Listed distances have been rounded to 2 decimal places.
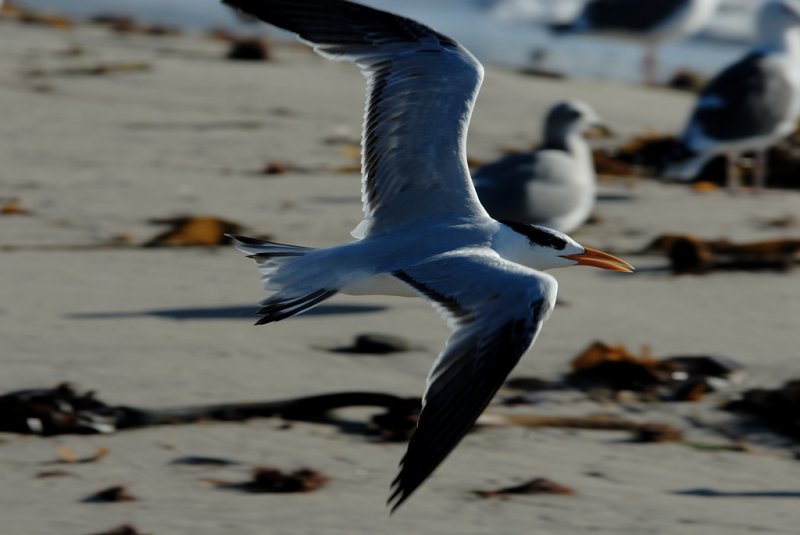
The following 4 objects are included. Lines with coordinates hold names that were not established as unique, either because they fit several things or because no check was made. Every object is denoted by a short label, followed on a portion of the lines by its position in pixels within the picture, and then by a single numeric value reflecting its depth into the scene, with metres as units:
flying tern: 7.57
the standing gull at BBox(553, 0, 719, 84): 30.00
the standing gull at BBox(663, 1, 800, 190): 19.08
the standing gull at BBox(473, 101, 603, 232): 14.20
